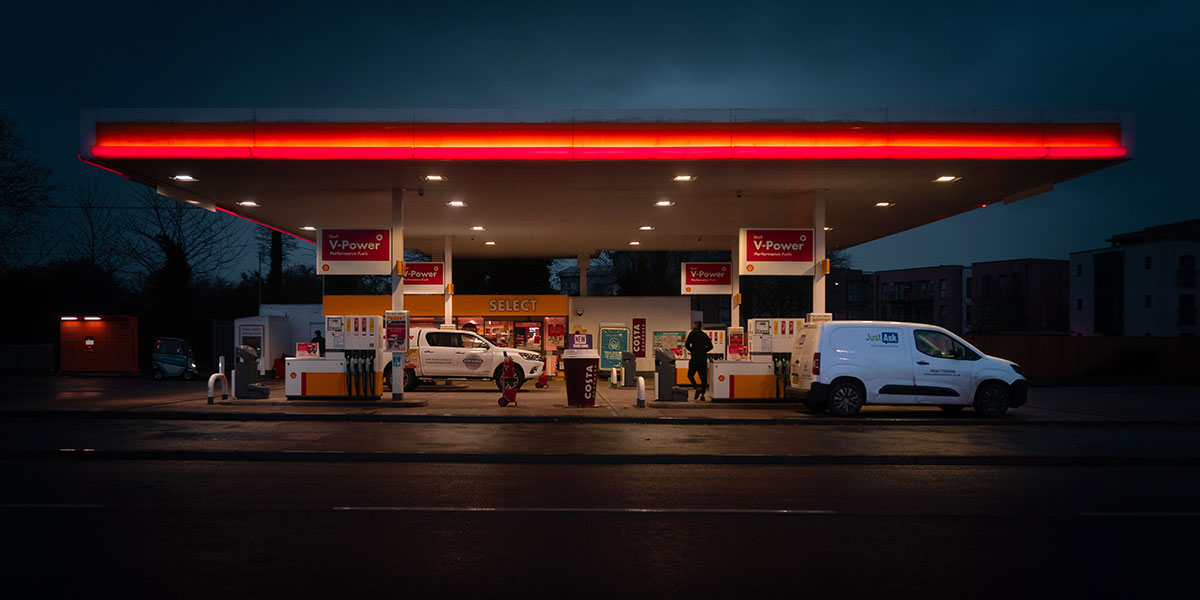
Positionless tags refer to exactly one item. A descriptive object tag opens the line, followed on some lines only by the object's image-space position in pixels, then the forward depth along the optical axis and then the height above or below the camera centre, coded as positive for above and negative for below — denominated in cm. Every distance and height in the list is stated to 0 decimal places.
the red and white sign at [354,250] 1692 +146
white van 1467 -111
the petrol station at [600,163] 1414 +304
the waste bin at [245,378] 1730 -151
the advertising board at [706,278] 2341 +119
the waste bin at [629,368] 2214 -162
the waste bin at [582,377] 1592 -134
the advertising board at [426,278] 2544 +124
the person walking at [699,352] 1775 -88
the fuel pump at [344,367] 1659 -121
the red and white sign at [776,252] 1712 +147
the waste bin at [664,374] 1716 -136
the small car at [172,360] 2639 -167
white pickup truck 2136 -129
